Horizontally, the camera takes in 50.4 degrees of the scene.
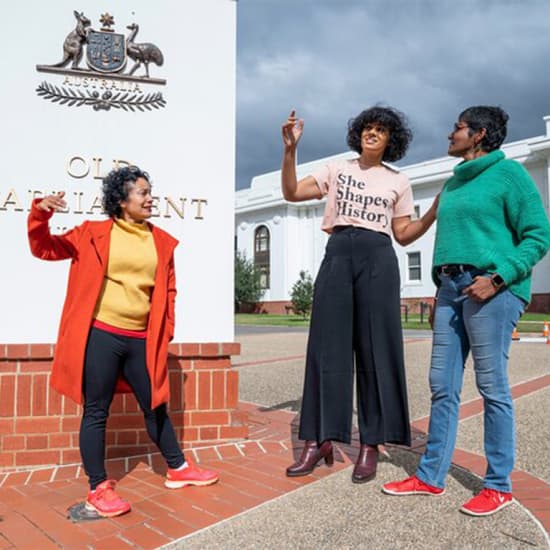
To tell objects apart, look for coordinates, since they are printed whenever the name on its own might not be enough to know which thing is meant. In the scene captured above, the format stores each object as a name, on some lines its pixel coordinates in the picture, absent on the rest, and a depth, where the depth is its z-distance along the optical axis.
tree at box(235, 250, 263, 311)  40.09
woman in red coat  2.79
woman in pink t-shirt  3.23
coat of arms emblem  3.87
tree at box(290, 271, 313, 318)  31.27
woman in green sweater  2.71
